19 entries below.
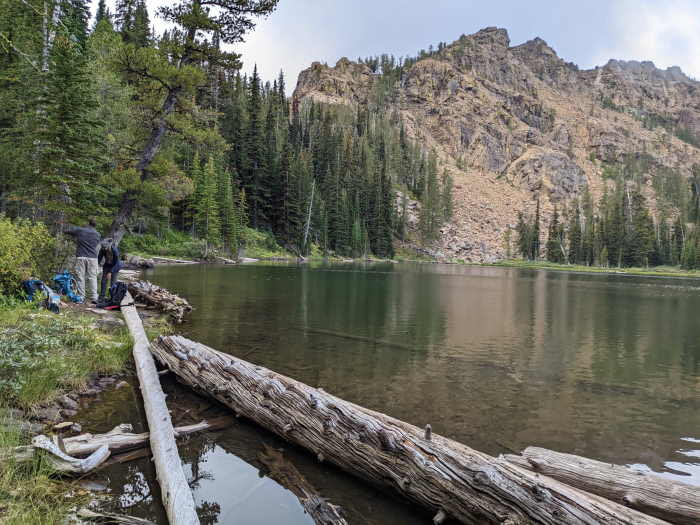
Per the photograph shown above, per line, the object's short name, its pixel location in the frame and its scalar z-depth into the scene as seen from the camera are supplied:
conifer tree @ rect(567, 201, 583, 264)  109.44
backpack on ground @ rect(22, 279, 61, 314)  9.40
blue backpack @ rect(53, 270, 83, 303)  11.57
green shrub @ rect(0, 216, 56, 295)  9.03
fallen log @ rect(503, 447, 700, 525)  3.20
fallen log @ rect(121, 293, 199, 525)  3.41
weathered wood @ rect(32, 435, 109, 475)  3.88
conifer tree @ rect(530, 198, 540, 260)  116.12
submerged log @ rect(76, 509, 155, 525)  3.30
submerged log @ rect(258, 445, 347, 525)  3.91
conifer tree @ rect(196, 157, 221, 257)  51.28
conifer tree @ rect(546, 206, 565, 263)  114.62
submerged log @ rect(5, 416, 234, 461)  3.86
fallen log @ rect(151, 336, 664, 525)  3.17
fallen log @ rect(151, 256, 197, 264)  42.17
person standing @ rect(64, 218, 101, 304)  12.04
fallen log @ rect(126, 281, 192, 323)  13.01
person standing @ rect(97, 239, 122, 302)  12.74
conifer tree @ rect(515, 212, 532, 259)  117.88
